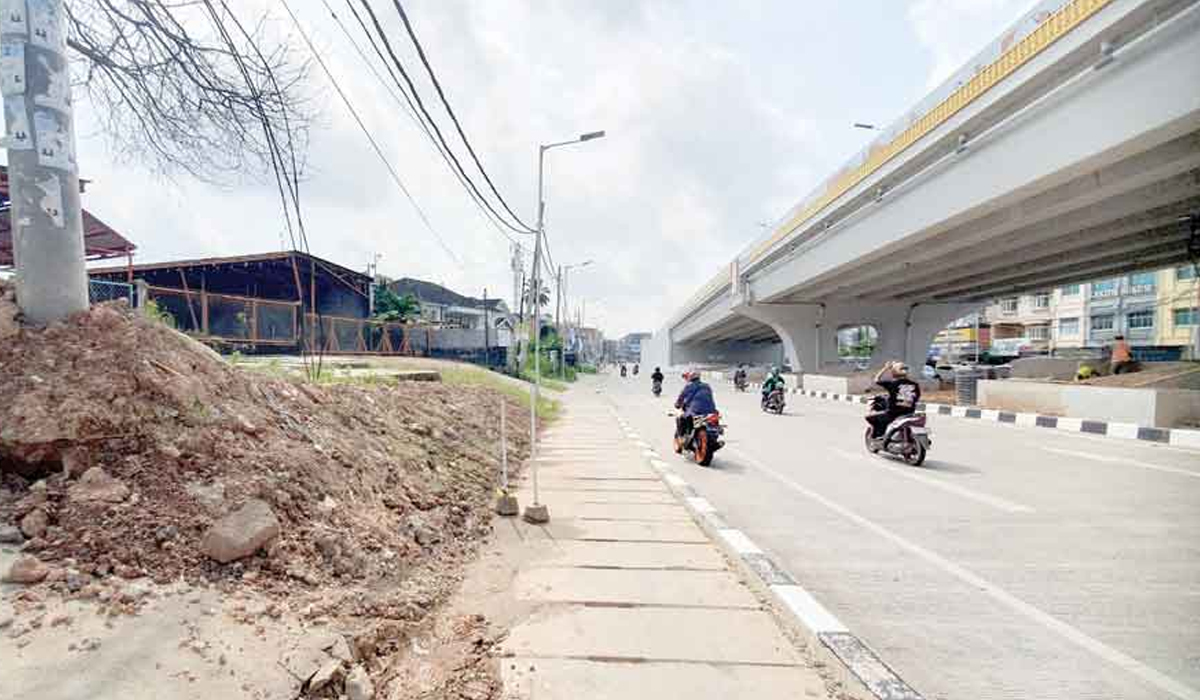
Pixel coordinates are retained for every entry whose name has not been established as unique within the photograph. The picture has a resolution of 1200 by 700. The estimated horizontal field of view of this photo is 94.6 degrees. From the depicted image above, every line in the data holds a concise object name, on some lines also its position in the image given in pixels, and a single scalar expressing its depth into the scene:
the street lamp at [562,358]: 29.52
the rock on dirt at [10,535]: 2.37
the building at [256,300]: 13.16
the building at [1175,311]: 35.81
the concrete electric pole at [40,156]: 3.27
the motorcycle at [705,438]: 7.55
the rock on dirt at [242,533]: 2.62
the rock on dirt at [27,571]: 2.19
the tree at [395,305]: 36.19
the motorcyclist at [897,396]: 7.83
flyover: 8.05
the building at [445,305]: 47.56
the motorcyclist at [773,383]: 15.23
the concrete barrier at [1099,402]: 9.93
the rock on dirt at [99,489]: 2.59
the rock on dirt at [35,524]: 2.40
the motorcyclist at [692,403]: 7.99
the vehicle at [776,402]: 14.88
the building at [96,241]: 13.38
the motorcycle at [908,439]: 7.27
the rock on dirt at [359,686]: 2.13
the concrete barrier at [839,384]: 21.58
